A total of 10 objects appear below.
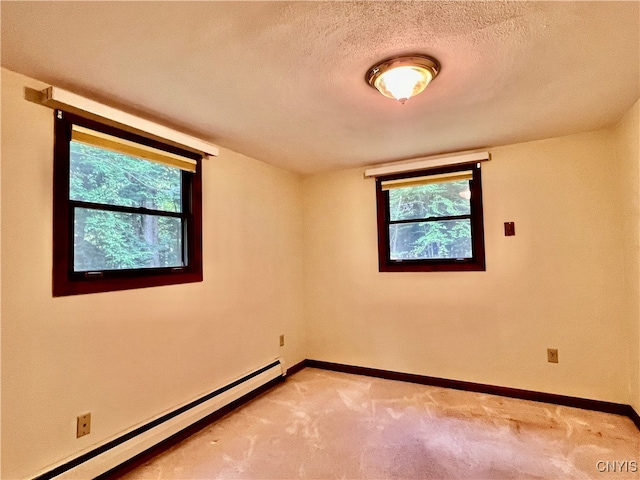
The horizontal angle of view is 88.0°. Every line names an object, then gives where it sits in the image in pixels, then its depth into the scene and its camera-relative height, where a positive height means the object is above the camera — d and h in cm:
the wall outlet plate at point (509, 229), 302 +15
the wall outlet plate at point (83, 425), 189 -96
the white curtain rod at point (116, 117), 177 +85
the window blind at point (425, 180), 321 +69
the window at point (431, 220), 321 +28
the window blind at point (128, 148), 196 +72
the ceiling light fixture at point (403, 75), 165 +91
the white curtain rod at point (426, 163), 310 +84
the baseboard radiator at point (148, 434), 183 -118
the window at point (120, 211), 189 +31
